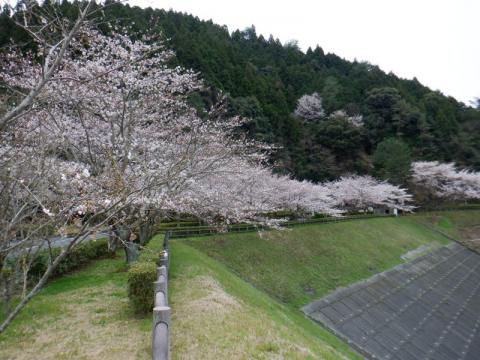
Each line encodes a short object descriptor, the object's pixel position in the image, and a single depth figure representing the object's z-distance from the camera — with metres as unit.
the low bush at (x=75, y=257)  11.34
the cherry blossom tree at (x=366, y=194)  41.69
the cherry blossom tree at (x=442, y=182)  46.16
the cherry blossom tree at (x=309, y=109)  59.31
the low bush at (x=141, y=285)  8.41
